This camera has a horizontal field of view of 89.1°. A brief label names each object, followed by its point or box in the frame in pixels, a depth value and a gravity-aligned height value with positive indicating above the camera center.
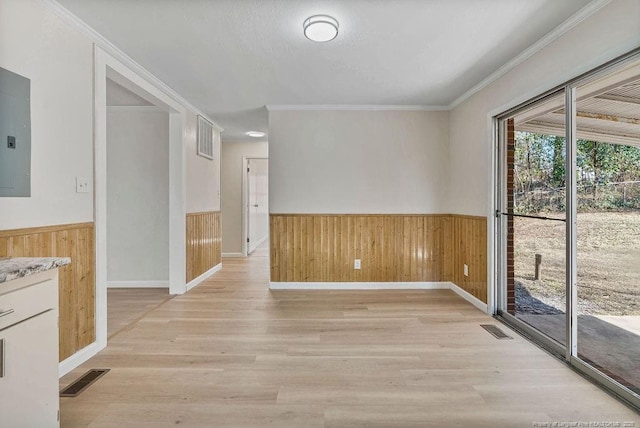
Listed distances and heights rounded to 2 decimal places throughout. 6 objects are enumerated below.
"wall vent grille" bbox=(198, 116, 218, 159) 4.43 +1.07
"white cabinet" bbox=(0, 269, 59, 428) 1.19 -0.55
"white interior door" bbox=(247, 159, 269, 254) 6.64 +0.25
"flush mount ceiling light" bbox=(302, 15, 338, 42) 2.12 +1.24
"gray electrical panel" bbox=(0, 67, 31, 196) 1.69 +0.42
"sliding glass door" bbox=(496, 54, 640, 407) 1.91 -0.08
